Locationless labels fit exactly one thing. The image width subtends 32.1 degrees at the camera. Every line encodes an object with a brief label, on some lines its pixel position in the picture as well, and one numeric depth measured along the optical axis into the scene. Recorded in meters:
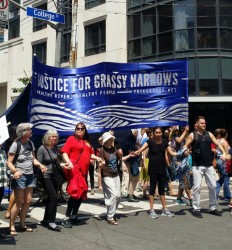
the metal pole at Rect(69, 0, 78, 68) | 15.94
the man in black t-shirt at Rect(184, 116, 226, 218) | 7.75
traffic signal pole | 14.89
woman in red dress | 6.80
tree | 25.06
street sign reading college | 13.73
